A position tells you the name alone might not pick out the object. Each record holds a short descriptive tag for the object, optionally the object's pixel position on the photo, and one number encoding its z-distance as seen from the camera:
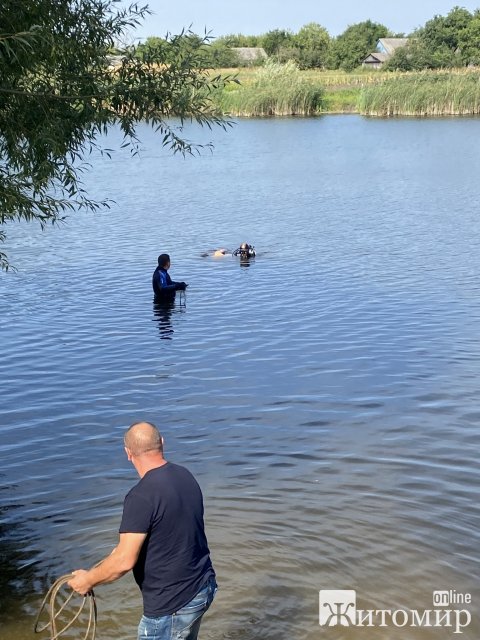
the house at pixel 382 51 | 135.16
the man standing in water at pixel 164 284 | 20.25
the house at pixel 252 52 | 132.12
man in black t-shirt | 5.34
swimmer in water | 25.08
